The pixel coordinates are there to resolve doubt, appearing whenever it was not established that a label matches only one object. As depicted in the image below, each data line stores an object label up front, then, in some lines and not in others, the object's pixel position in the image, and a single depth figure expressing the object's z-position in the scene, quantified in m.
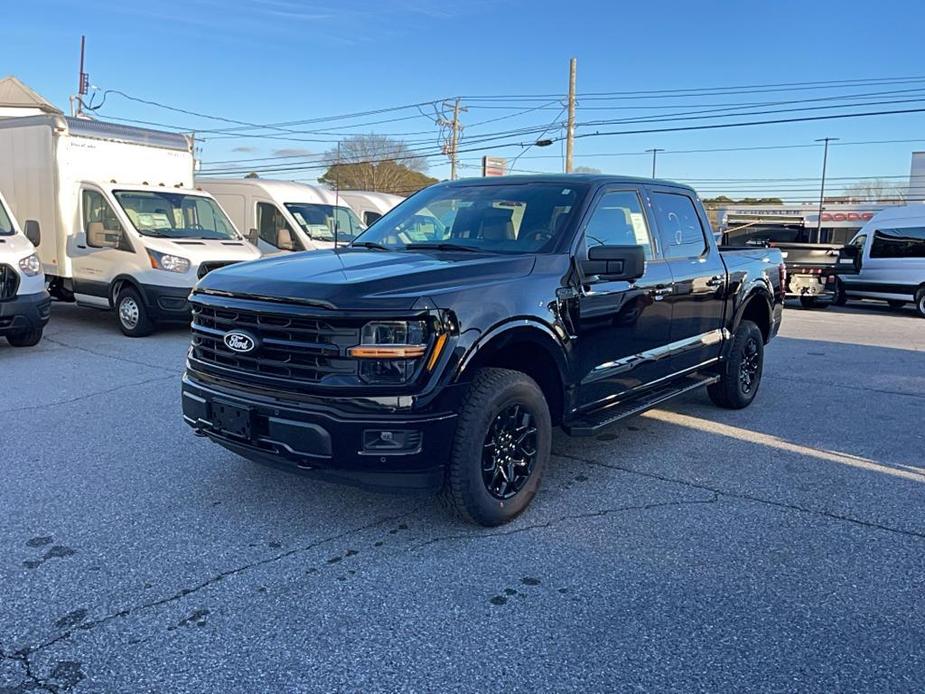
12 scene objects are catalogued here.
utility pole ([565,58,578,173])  30.26
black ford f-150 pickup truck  3.47
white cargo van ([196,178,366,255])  13.38
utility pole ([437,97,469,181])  44.28
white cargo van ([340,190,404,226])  18.14
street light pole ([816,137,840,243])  61.03
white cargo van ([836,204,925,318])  16.66
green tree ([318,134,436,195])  48.28
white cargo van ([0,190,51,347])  8.31
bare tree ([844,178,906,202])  63.47
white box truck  9.97
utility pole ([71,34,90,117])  42.94
